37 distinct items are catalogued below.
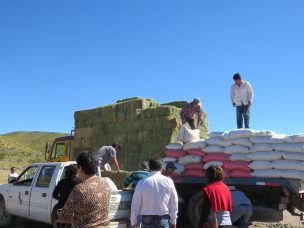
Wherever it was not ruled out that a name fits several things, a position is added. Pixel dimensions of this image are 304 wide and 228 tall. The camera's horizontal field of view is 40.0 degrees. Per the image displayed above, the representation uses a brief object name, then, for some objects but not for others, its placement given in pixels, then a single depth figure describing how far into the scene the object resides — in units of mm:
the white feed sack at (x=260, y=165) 7770
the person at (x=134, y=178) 7090
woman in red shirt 4855
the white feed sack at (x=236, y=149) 8117
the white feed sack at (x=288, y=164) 7402
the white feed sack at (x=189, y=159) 8797
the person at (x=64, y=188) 5484
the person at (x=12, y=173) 14262
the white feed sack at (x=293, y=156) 7431
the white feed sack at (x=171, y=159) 9289
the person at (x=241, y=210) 6062
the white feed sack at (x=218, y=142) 8433
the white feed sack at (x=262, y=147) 7852
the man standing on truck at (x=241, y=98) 10234
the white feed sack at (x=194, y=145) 8795
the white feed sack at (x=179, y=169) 9078
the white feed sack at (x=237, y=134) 8266
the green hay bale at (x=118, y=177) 11711
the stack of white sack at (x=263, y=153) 7508
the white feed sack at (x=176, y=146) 9242
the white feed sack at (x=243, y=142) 8164
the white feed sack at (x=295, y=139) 7548
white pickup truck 8227
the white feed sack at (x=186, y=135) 9352
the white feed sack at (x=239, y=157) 8086
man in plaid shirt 10781
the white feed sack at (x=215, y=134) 8688
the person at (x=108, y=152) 10648
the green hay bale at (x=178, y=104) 15678
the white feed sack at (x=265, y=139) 7860
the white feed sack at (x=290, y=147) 7469
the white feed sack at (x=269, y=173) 7652
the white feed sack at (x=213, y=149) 8504
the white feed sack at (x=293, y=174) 7418
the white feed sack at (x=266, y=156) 7707
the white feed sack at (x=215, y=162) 8375
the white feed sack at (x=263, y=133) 8023
